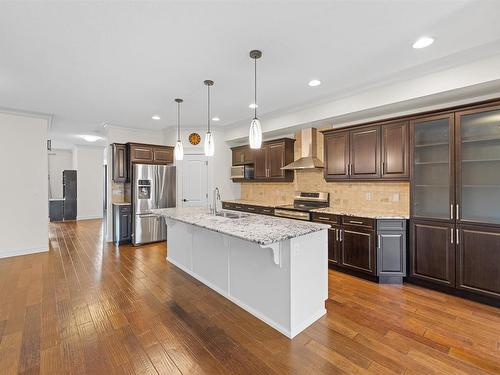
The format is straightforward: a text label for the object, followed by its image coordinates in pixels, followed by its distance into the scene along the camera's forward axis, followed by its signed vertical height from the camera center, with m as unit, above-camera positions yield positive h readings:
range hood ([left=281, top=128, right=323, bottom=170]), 4.56 +0.66
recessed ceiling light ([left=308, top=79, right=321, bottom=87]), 3.29 +1.39
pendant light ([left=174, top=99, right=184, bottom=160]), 3.49 +0.49
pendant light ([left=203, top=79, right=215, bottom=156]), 3.08 +0.51
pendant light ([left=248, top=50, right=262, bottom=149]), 2.52 +0.53
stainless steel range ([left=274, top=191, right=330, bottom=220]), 4.29 -0.37
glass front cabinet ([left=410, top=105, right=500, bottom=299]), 2.76 -0.18
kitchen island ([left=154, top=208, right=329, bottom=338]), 2.24 -0.84
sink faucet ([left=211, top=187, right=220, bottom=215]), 3.53 -0.18
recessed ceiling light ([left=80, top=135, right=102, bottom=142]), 7.17 +1.44
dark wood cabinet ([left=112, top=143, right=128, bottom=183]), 5.61 +0.53
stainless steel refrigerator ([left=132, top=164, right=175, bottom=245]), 5.47 -0.26
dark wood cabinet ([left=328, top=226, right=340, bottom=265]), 3.78 -0.92
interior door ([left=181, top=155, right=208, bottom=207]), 6.12 +0.17
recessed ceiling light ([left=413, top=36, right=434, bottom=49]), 2.32 +1.37
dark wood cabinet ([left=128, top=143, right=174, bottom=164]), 5.60 +0.76
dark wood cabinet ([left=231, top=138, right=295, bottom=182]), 5.12 +0.58
